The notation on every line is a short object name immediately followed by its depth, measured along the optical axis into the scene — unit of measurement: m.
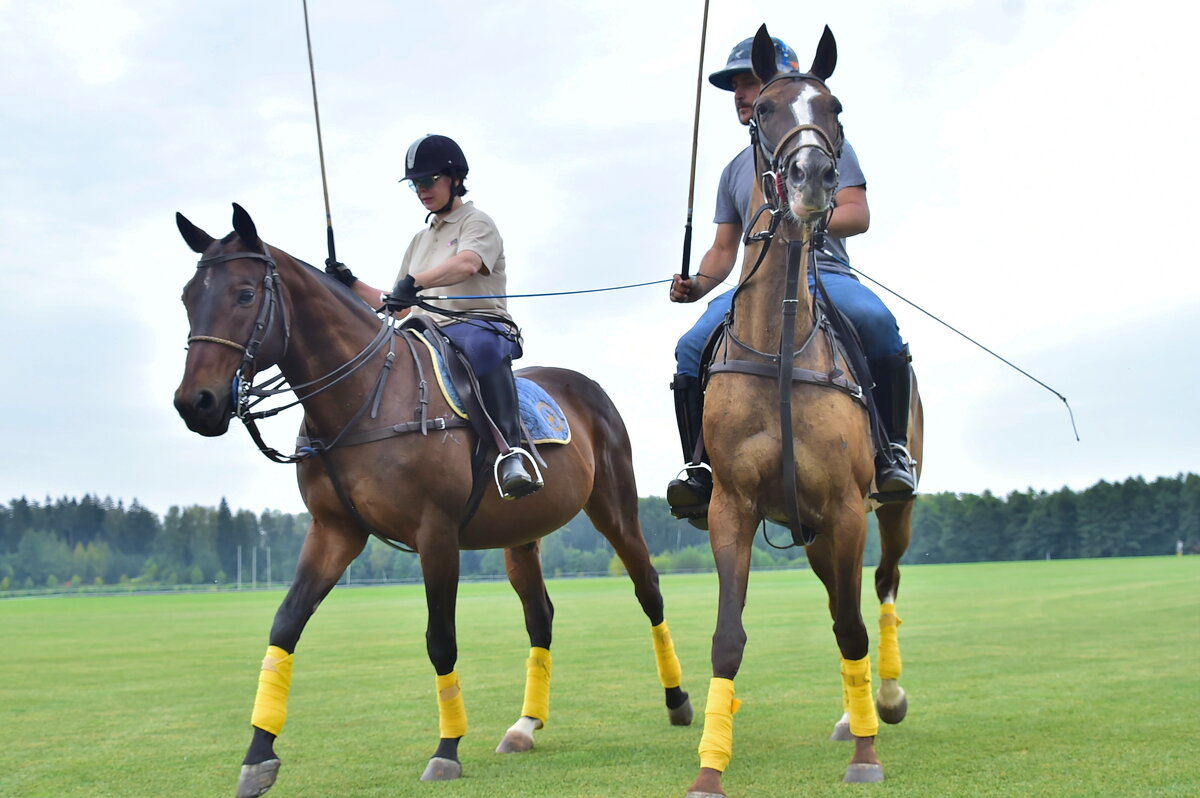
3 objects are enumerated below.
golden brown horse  6.04
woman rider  8.36
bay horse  6.80
